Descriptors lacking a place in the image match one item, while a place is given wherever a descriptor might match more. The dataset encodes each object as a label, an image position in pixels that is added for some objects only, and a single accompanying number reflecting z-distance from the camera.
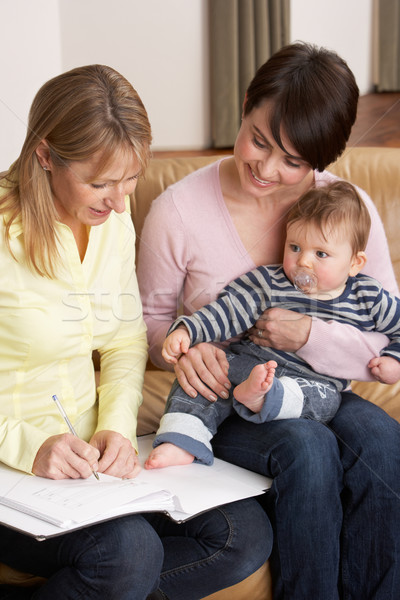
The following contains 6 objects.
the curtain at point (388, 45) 6.08
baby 2.11
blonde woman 1.91
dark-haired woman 2.02
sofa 2.44
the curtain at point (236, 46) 4.76
